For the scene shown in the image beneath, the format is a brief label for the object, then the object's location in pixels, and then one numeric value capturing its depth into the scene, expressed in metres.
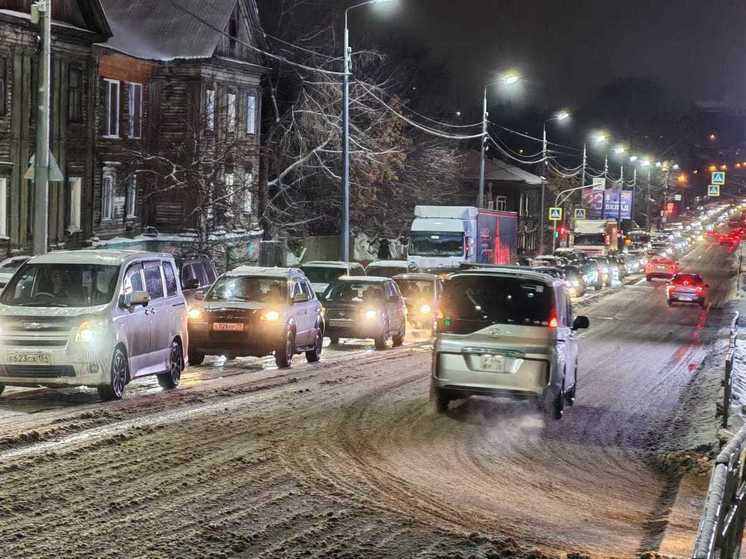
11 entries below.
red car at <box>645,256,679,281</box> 75.12
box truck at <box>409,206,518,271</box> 47.06
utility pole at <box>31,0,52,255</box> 22.27
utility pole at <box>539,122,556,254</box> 68.53
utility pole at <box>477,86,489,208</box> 51.97
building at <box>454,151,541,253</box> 101.50
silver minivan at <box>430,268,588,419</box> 16.27
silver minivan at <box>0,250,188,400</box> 15.58
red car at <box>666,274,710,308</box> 52.34
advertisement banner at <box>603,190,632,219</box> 104.31
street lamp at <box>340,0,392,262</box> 36.34
